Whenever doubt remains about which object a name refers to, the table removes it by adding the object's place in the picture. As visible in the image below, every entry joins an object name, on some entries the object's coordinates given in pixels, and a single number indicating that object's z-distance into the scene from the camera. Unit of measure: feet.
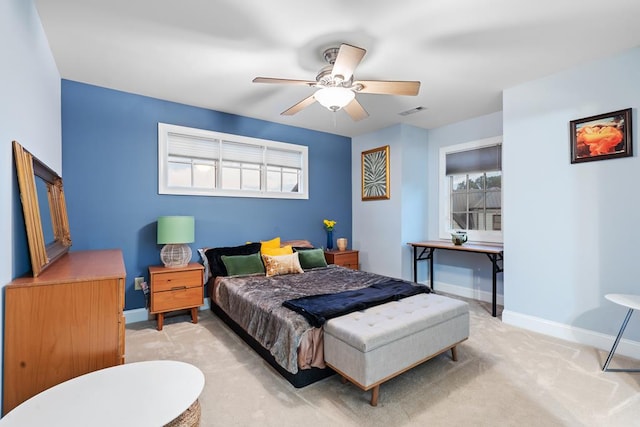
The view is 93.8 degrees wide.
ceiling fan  7.34
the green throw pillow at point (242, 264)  11.63
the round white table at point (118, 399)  3.49
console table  11.52
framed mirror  5.12
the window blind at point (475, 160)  13.60
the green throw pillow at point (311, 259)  12.81
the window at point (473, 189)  13.62
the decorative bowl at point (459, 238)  13.34
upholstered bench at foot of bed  6.23
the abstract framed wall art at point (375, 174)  15.78
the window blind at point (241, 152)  13.57
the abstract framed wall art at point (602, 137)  8.50
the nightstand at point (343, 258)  15.52
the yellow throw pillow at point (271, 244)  13.15
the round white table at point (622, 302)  7.31
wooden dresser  4.46
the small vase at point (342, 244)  16.30
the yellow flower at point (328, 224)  16.34
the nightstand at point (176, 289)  10.37
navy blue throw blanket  7.29
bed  7.07
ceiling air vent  12.87
